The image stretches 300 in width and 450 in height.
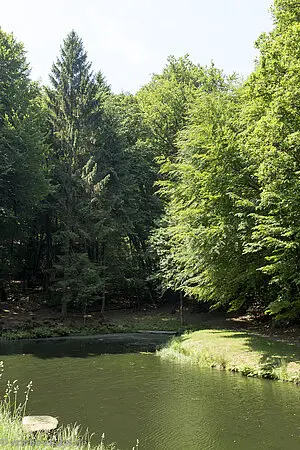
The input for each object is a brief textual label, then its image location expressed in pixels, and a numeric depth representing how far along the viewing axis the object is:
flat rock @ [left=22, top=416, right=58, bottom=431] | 7.95
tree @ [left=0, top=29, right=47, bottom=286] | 26.86
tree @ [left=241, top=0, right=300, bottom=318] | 15.36
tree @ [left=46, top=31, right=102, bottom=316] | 31.98
